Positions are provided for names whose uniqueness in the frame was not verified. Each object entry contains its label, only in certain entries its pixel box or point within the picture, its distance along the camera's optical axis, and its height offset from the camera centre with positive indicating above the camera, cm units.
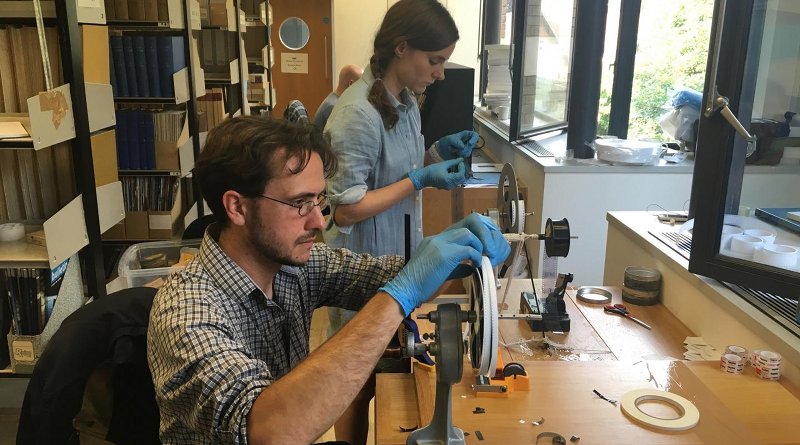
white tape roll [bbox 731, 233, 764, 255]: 161 -45
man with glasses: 93 -43
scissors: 182 -70
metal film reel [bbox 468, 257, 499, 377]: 102 -42
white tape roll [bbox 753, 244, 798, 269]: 153 -46
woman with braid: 180 -23
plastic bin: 236 -74
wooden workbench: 120 -68
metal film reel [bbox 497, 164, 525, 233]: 167 -38
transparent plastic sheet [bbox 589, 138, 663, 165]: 279 -39
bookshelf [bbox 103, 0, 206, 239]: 305 -23
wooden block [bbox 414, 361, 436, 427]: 126 -68
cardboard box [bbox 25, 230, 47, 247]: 214 -60
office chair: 116 -57
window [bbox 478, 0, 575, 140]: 353 -3
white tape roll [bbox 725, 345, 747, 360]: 144 -64
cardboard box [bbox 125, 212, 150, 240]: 320 -82
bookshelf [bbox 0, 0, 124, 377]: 204 -29
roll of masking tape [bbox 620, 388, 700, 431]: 120 -66
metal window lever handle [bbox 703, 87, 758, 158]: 157 -12
